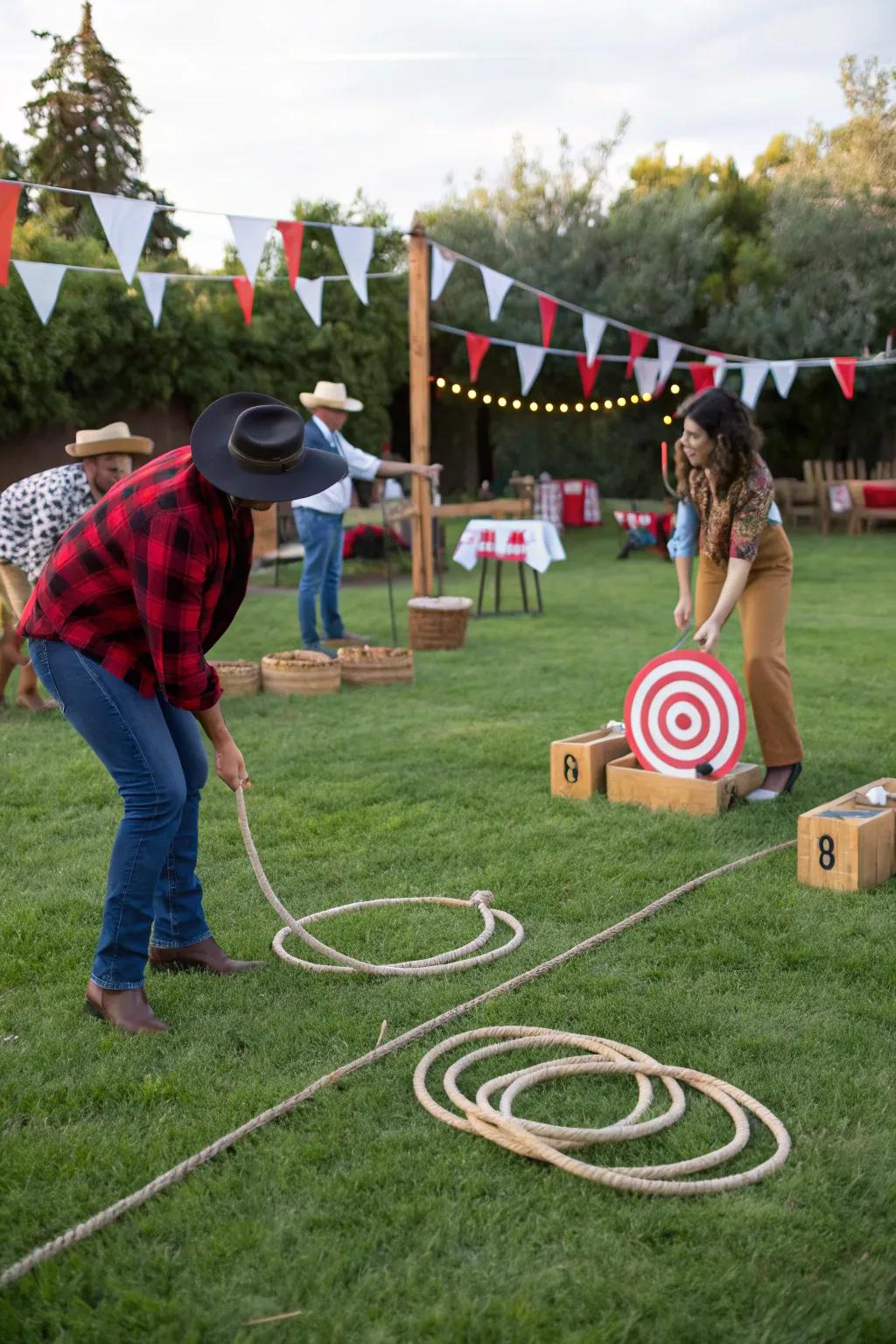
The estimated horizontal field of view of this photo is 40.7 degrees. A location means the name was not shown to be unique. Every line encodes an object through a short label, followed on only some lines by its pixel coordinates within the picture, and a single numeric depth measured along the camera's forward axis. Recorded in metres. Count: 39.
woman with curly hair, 4.97
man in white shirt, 8.52
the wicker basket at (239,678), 7.76
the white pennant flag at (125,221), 8.09
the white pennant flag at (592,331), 12.46
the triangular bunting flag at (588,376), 15.37
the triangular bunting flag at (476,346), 13.33
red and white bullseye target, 5.15
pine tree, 25.58
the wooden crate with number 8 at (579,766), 5.37
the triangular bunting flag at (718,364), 15.05
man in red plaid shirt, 2.91
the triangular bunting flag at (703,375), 15.84
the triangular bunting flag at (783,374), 15.45
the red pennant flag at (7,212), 7.49
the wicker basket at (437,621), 9.59
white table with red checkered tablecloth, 11.31
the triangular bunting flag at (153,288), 9.63
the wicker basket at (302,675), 7.84
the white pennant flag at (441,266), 10.97
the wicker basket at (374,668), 8.19
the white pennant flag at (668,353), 14.45
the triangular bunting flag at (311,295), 10.98
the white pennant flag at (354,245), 9.62
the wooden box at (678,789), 5.12
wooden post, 10.46
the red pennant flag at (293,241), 9.52
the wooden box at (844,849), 4.19
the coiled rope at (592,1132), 2.49
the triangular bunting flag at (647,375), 14.95
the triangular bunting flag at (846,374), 15.24
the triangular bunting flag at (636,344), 14.01
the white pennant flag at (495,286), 11.16
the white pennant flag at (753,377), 14.98
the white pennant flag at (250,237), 9.01
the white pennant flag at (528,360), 12.95
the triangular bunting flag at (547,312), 12.46
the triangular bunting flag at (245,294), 10.61
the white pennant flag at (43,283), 8.81
